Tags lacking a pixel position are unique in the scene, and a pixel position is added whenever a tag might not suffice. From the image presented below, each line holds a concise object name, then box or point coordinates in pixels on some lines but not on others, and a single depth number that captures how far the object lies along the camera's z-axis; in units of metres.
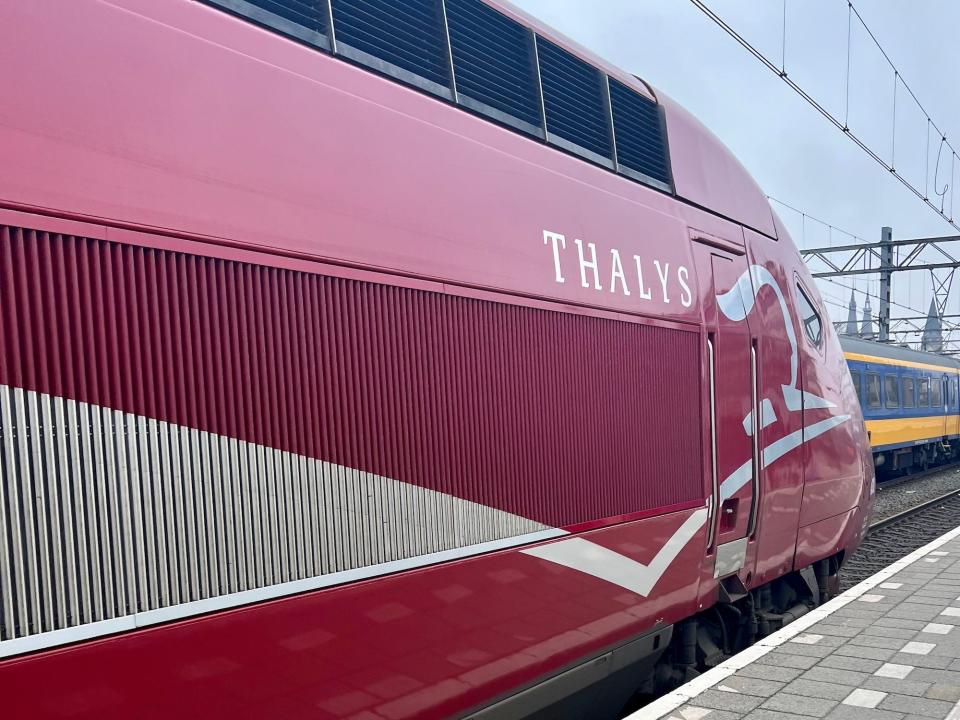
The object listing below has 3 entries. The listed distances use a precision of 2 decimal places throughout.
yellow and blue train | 18.34
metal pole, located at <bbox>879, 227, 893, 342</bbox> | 24.22
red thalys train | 2.13
